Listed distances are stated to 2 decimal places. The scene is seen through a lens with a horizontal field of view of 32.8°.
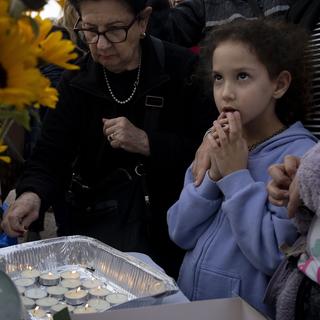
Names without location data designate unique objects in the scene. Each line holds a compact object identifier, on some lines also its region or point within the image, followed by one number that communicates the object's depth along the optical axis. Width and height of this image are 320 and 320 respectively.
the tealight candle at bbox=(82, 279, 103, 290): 1.08
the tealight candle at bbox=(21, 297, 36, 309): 0.98
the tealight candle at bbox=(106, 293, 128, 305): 1.02
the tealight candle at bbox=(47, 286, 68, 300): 1.04
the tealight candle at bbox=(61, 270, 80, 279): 1.12
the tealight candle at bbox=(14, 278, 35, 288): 1.06
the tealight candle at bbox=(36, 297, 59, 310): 0.98
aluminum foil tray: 1.04
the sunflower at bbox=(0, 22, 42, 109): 0.49
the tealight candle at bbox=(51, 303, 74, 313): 0.97
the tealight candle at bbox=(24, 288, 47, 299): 1.01
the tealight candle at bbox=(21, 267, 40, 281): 1.10
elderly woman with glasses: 1.45
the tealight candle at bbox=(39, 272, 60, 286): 1.09
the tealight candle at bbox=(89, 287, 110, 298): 1.05
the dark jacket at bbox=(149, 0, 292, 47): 1.45
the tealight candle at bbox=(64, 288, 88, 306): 1.03
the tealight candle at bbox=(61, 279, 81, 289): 1.08
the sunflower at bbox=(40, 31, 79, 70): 0.54
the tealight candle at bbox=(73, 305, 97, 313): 0.98
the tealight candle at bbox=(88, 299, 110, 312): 0.99
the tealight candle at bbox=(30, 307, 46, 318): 0.94
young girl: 1.03
